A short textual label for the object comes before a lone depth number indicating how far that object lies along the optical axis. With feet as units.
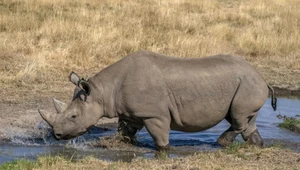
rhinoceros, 60.90
